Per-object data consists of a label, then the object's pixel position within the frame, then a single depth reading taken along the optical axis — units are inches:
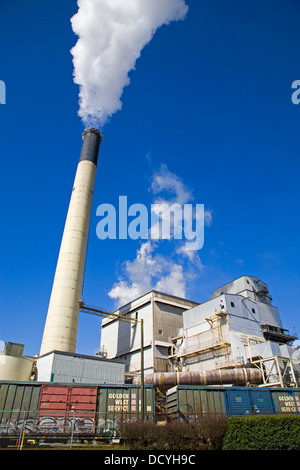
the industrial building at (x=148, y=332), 1742.1
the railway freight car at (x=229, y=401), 748.0
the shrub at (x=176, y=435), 452.8
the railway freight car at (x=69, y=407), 646.5
